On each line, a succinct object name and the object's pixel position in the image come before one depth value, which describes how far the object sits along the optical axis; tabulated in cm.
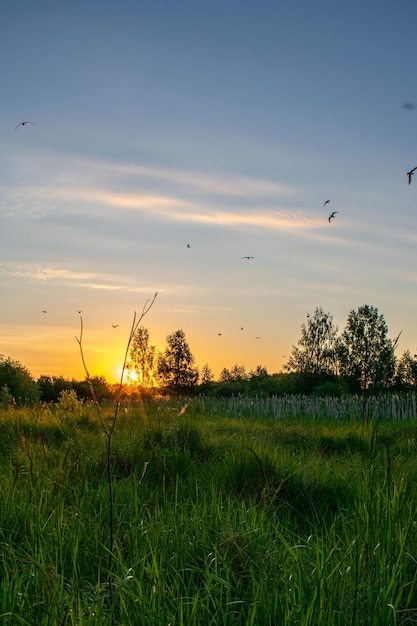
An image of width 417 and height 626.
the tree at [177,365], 5322
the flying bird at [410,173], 646
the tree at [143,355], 5528
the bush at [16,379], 2048
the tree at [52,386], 3628
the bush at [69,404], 1168
